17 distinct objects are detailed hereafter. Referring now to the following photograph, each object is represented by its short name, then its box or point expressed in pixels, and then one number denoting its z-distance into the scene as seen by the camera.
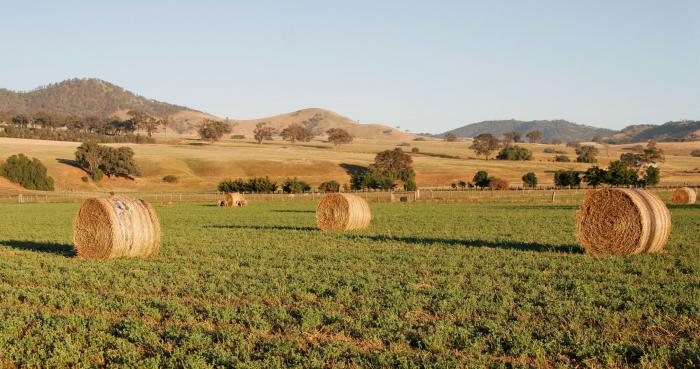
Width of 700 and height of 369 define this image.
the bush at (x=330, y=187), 97.53
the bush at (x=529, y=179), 104.25
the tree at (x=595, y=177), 94.81
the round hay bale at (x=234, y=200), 59.38
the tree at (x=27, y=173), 98.88
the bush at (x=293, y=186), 94.00
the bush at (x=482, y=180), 103.00
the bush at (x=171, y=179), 112.81
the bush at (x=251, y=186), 95.88
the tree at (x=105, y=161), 110.62
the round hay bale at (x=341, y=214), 29.45
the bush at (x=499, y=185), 95.29
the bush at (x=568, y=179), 99.69
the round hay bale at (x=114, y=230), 19.55
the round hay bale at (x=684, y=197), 51.25
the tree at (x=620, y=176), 93.00
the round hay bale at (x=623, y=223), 19.31
